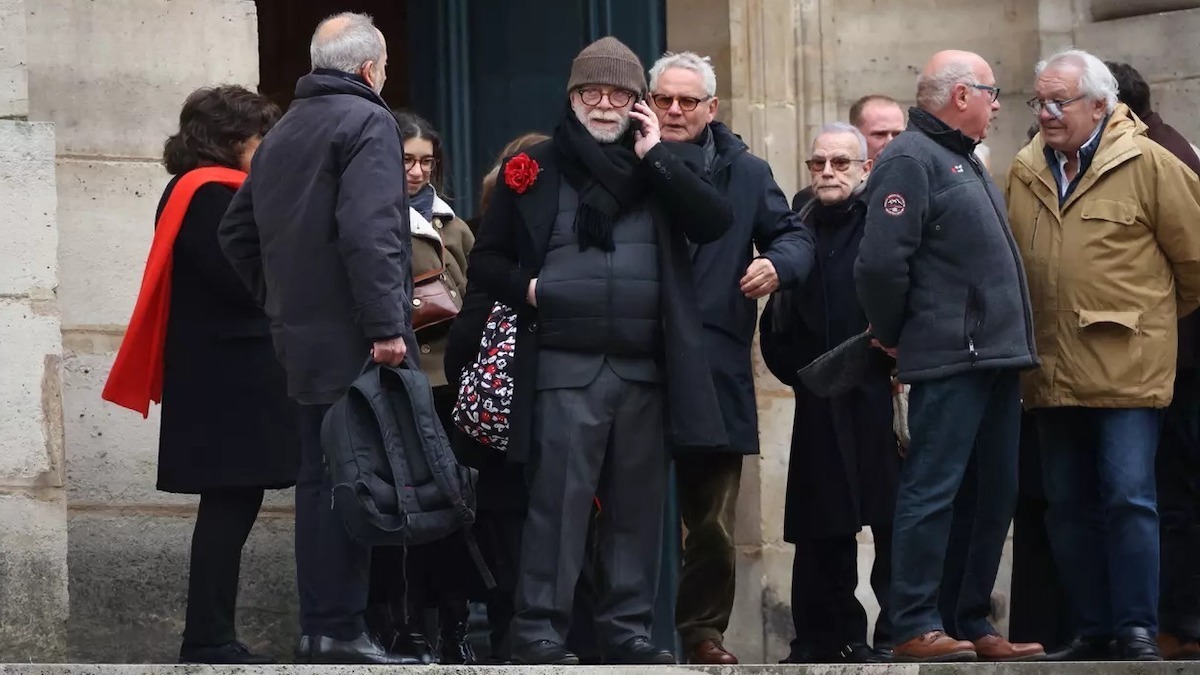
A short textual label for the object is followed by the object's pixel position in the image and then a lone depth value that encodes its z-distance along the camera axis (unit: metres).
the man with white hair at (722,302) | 16.75
